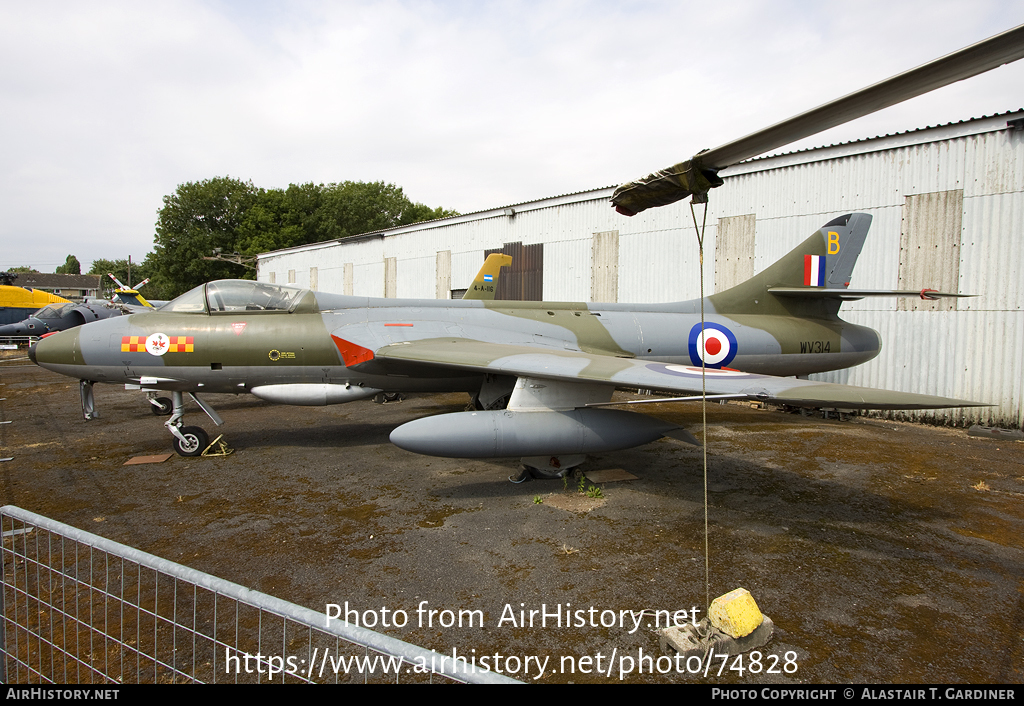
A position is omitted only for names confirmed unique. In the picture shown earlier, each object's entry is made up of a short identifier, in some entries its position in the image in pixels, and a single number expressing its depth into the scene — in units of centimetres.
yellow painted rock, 318
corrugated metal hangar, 987
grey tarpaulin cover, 300
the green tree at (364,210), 5339
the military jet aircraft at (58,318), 2602
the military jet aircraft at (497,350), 570
